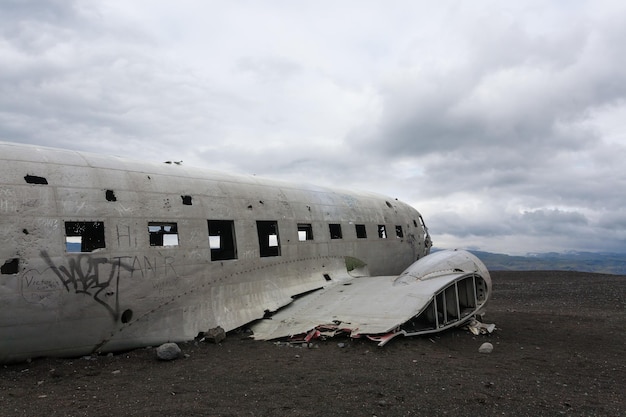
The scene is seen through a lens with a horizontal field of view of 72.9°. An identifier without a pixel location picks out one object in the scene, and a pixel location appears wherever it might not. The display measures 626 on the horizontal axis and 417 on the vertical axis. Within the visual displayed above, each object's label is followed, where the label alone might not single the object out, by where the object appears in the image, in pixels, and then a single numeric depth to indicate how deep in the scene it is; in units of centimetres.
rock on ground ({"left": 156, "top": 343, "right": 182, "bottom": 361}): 913
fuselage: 828
